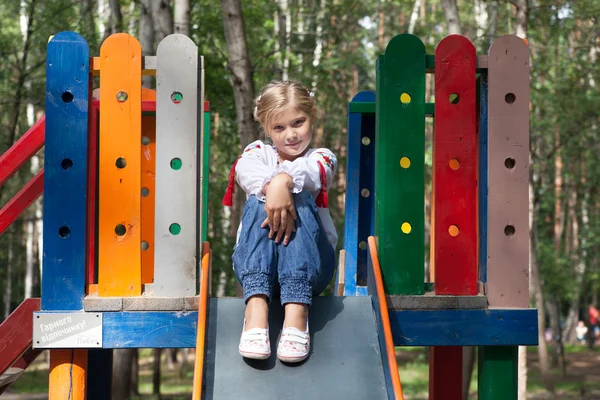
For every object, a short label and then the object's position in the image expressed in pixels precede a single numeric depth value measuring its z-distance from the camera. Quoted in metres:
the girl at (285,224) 3.43
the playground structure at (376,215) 3.62
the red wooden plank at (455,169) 3.74
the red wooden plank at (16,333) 4.37
